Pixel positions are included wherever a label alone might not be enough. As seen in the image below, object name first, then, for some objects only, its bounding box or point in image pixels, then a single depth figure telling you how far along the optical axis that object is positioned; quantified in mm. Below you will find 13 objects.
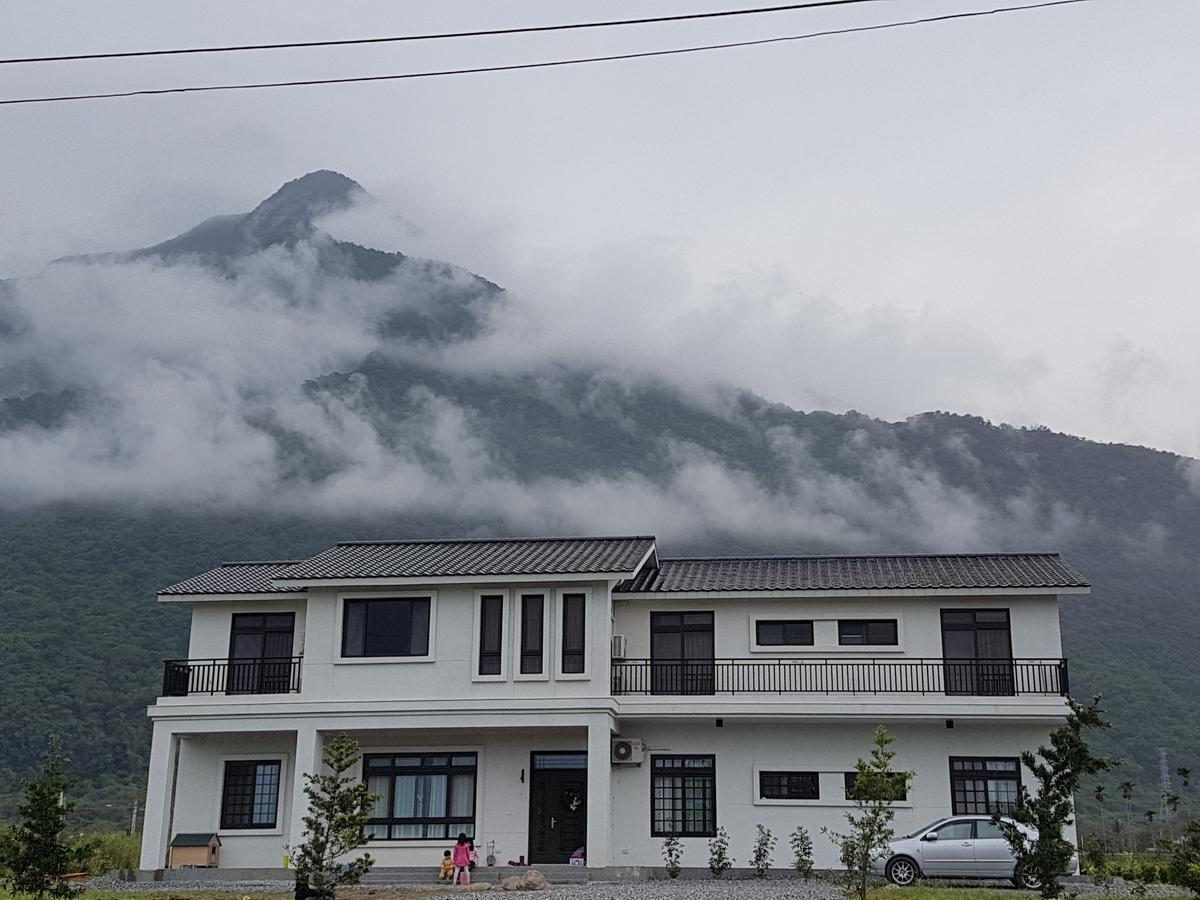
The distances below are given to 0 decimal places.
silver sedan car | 21531
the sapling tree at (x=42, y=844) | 15922
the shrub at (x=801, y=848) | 22984
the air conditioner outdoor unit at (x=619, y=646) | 25984
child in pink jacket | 23422
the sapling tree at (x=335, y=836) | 15406
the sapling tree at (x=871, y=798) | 16875
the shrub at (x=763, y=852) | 24067
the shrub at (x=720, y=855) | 24172
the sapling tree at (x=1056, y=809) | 15531
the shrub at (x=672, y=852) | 24348
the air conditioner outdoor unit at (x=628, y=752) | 25297
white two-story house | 24516
